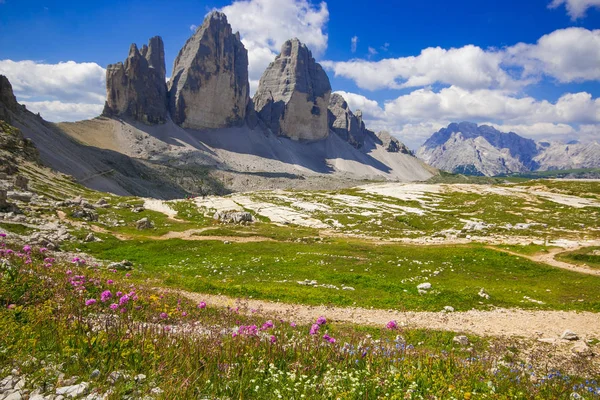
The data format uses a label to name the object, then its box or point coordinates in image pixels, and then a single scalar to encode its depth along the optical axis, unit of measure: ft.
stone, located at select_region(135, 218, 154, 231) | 163.53
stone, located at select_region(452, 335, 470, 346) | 46.39
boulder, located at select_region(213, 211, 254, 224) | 202.61
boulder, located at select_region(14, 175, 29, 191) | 190.70
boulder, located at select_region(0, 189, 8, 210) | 128.67
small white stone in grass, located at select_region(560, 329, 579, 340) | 52.01
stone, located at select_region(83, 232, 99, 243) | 119.19
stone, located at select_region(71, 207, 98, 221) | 157.56
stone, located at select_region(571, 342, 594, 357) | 45.33
